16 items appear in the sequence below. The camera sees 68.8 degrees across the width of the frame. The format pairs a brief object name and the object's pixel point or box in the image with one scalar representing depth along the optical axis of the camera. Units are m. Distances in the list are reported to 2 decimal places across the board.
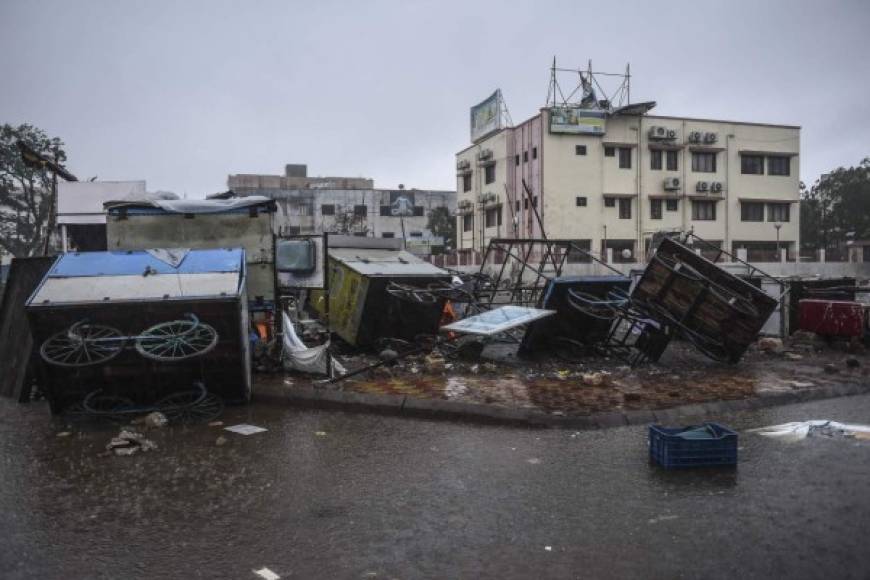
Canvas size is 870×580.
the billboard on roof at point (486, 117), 43.22
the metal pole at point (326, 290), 7.85
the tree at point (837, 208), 46.78
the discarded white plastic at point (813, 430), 5.79
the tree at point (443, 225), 56.75
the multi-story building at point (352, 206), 56.47
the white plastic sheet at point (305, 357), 8.46
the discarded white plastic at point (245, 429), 6.16
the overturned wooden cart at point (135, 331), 6.41
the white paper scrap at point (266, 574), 3.20
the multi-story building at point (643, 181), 37.88
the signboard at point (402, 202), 59.85
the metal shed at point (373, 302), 10.46
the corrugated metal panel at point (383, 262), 10.77
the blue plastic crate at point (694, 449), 4.84
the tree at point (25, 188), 34.09
